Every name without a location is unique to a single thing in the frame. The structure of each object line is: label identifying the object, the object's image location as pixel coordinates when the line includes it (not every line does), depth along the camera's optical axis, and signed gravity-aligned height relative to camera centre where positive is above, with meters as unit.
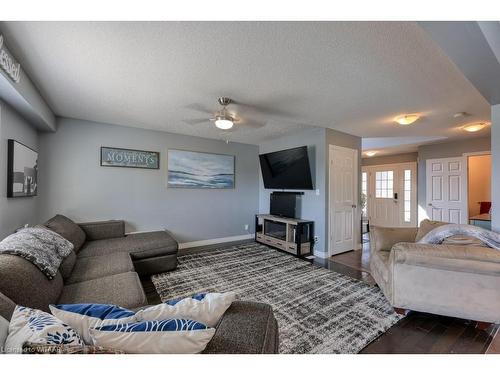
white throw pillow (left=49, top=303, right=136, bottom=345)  0.79 -0.52
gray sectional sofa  0.89 -0.72
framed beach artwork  4.10 +0.40
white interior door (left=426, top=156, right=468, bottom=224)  4.44 +0.05
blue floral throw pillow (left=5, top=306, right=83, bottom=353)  0.64 -0.48
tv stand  3.74 -0.87
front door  5.72 -0.10
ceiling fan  2.51 +1.06
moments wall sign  3.51 +0.53
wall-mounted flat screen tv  3.86 +0.42
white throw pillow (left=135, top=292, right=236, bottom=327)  0.87 -0.53
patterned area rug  1.68 -1.18
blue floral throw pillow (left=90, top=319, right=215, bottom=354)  0.69 -0.51
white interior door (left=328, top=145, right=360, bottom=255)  3.79 -0.15
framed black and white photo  2.19 +0.19
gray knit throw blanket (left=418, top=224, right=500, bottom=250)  1.86 -0.40
